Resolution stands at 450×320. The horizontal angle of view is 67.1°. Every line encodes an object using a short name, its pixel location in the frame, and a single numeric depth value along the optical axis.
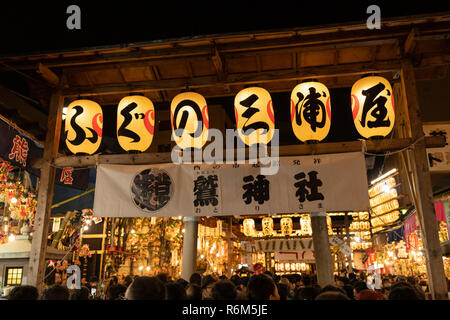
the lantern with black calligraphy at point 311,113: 7.30
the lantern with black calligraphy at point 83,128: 7.93
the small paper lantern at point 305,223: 24.17
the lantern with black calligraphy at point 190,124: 7.61
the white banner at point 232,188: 7.31
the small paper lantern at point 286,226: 24.89
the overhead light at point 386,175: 24.68
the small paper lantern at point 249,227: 25.02
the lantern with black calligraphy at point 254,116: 7.38
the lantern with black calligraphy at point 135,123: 7.72
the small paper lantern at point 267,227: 24.30
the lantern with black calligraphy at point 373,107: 7.06
